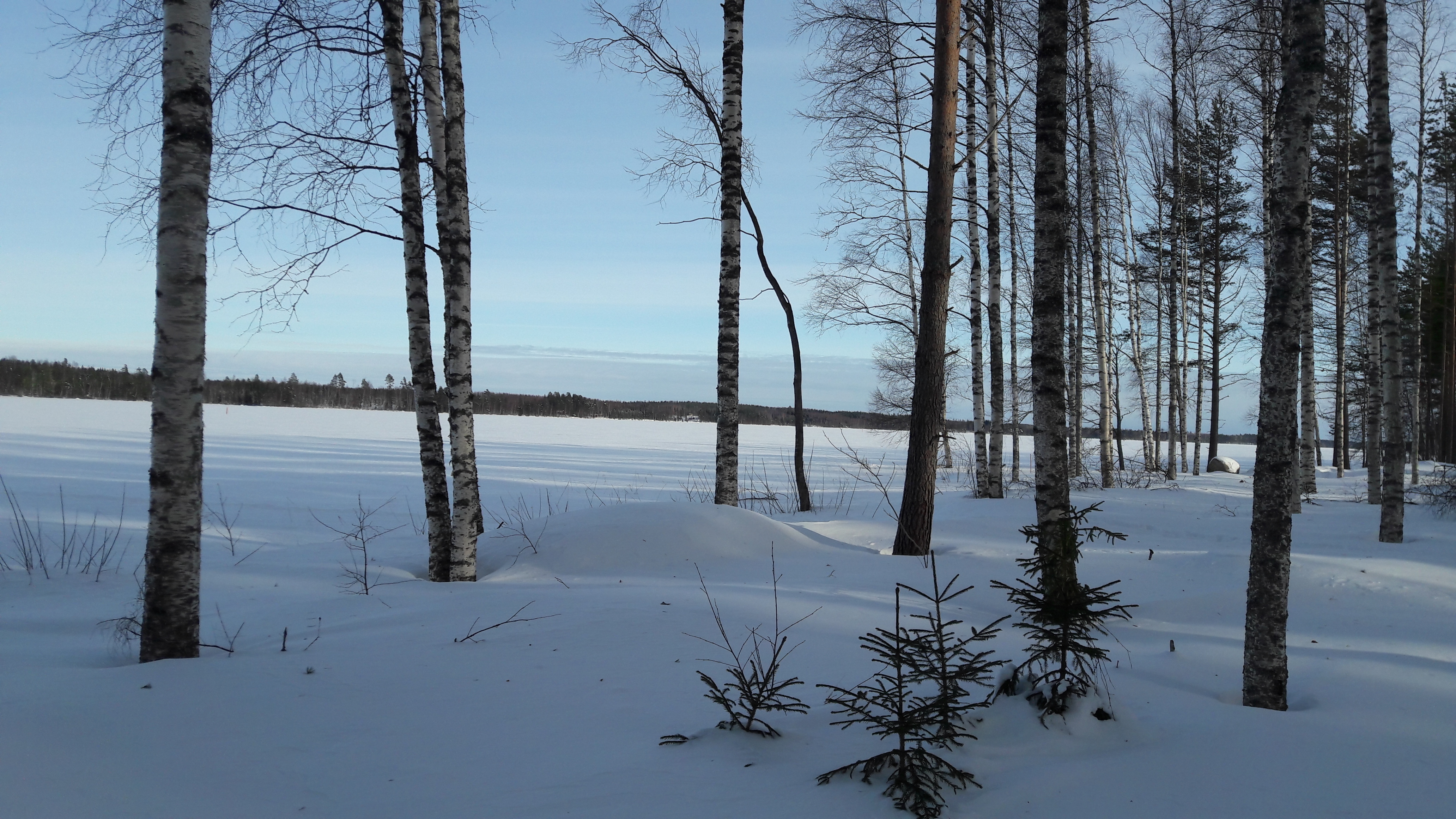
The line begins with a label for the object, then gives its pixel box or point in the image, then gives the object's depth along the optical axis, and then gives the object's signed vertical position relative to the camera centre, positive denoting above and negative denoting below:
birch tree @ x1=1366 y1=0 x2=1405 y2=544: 7.32 +1.60
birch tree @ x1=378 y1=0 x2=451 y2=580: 5.83 +0.50
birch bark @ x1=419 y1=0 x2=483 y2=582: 5.75 +0.67
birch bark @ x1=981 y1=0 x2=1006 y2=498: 11.16 +1.86
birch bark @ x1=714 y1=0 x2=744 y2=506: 8.32 +2.13
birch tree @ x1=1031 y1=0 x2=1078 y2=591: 4.11 +0.88
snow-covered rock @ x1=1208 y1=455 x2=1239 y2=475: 21.41 -1.51
